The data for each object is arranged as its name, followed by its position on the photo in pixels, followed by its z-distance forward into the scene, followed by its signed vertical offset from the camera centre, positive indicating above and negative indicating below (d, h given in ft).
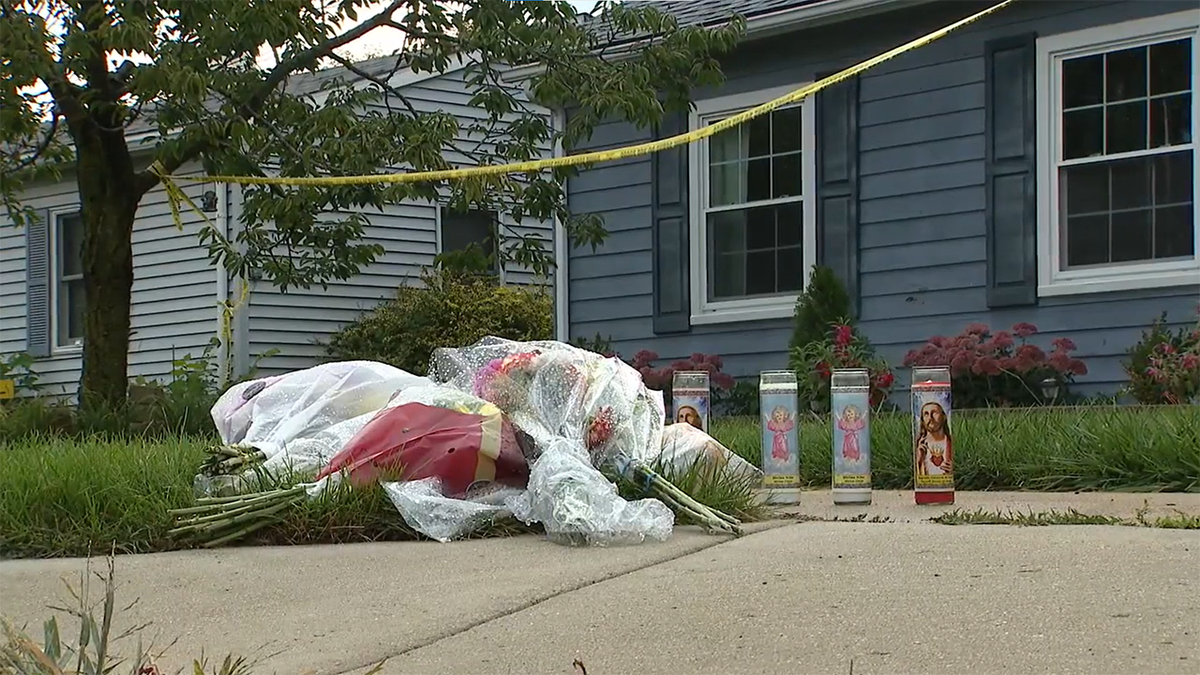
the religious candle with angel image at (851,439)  17.37 -1.23
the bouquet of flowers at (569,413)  15.34 -0.90
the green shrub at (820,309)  34.17 +0.74
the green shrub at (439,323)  53.42 +0.65
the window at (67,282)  60.80 +2.50
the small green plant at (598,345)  39.11 -0.15
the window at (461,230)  59.21 +4.67
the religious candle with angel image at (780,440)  17.48 -1.25
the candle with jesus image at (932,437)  16.96 -1.18
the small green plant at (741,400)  35.78 -1.55
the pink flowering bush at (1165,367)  27.27 -0.55
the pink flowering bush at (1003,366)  30.73 -0.58
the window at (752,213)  36.37 +3.32
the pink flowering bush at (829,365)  32.53 -0.59
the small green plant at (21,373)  57.82 -1.42
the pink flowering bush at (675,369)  35.91 -0.81
